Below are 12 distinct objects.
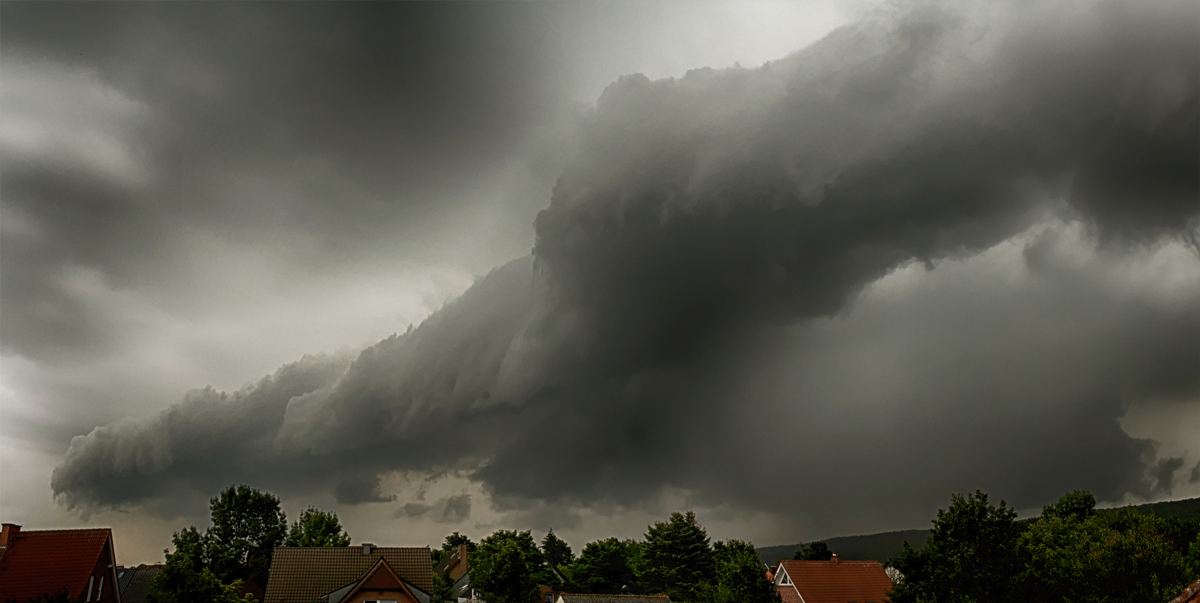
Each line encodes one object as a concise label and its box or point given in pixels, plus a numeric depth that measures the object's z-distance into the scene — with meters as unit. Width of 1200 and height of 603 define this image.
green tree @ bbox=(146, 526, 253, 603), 41.31
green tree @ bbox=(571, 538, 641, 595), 118.06
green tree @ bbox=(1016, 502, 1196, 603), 61.62
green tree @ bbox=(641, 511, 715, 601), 115.69
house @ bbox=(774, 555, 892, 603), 92.00
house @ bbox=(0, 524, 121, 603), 59.69
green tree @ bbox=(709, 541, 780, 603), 62.84
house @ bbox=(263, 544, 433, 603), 75.75
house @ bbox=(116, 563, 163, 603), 94.19
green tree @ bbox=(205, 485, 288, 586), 126.12
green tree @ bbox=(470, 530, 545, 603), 84.00
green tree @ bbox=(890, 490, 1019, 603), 53.22
